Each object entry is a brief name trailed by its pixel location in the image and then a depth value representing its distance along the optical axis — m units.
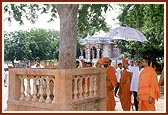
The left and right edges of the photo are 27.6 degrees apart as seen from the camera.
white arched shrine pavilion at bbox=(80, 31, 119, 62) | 33.75
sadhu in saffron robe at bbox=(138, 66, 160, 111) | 7.70
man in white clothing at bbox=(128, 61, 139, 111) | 9.14
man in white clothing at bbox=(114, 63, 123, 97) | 13.15
